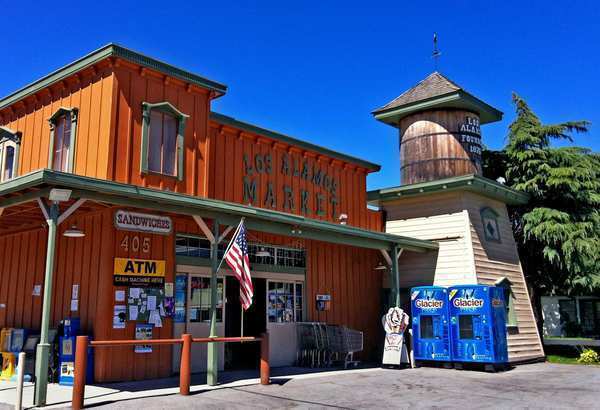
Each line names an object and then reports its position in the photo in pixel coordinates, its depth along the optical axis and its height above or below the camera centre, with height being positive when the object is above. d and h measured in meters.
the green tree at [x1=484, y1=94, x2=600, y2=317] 19.08 +3.82
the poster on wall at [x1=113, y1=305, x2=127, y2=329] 11.33 +0.02
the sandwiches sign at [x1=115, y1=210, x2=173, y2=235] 10.88 +1.82
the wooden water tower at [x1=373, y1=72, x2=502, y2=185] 18.38 +5.92
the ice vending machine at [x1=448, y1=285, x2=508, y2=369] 14.34 -0.26
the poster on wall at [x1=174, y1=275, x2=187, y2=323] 12.66 +0.43
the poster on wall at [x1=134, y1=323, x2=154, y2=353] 11.63 -0.35
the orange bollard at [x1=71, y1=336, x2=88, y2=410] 8.45 -0.81
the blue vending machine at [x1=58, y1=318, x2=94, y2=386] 10.61 -0.69
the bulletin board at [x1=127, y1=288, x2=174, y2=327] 11.65 +0.24
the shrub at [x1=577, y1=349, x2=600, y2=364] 16.98 -1.27
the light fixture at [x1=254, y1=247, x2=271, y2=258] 13.95 +1.50
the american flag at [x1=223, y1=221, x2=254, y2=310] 10.72 +0.94
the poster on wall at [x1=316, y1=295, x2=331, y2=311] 16.05 +0.38
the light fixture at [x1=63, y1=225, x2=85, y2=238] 10.46 +1.51
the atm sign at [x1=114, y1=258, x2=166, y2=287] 11.48 +0.89
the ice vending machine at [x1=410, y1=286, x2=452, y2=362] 14.97 -0.23
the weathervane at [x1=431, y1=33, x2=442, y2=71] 20.58 +9.27
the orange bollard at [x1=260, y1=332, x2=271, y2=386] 11.21 -0.85
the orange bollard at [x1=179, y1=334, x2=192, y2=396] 9.84 -0.84
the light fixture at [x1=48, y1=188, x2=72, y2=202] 9.03 +1.90
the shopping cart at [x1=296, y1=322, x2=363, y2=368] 14.95 -0.71
